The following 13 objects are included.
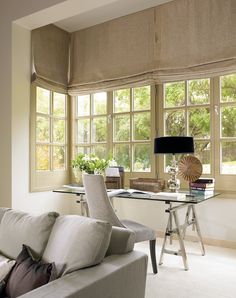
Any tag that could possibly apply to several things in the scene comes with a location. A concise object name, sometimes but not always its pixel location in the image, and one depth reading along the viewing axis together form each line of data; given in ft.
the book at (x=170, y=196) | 9.65
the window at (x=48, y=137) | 13.41
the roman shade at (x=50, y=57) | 13.56
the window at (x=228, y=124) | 11.78
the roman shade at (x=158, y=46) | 11.69
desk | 9.51
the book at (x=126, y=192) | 10.72
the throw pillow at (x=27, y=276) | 4.93
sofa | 4.60
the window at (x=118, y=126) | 13.76
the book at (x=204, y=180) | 10.86
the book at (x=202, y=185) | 10.76
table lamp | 10.47
